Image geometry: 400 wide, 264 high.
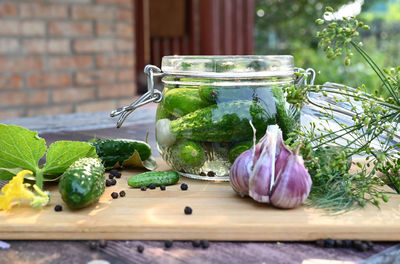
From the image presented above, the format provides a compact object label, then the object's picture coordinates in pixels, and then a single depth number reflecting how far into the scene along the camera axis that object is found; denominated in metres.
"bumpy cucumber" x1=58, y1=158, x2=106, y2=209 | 0.49
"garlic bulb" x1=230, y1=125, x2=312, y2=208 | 0.49
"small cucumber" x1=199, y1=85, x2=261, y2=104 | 0.56
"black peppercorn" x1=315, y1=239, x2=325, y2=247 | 0.45
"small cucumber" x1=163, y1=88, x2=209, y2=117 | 0.56
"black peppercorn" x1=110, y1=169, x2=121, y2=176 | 0.59
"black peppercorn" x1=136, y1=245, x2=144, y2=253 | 0.44
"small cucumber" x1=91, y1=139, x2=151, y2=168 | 0.61
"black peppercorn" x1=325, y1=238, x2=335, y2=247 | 0.45
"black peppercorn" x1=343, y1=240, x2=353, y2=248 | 0.45
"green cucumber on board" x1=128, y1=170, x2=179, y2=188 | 0.55
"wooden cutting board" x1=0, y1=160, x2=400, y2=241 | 0.46
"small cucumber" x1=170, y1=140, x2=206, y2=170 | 0.56
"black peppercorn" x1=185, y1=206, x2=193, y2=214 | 0.49
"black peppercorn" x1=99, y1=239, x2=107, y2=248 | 0.45
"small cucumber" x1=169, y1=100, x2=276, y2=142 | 0.55
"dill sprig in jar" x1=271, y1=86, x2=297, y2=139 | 0.57
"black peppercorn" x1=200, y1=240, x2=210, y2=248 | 0.45
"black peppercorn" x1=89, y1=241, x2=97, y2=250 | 0.44
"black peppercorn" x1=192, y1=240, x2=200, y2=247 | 0.45
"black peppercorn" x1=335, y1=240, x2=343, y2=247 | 0.45
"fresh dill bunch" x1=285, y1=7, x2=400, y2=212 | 0.51
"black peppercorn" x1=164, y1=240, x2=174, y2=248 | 0.45
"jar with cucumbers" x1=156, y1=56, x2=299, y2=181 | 0.55
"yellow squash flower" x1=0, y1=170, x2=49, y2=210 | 0.48
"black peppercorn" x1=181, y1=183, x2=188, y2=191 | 0.55
